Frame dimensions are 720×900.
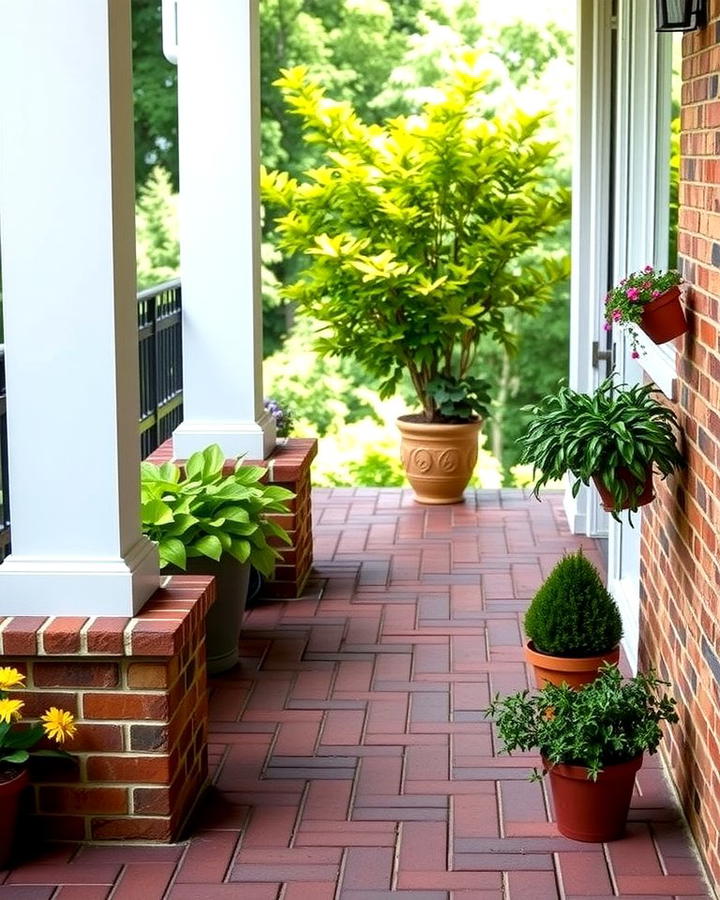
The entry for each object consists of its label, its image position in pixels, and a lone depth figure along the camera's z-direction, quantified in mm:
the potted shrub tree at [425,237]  7590
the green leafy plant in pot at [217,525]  4602
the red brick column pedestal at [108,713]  3438
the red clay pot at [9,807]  3354
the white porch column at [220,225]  5586
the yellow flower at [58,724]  3400
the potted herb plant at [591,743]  3459
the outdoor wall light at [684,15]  3510
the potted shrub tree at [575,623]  4152
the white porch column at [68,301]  3404
